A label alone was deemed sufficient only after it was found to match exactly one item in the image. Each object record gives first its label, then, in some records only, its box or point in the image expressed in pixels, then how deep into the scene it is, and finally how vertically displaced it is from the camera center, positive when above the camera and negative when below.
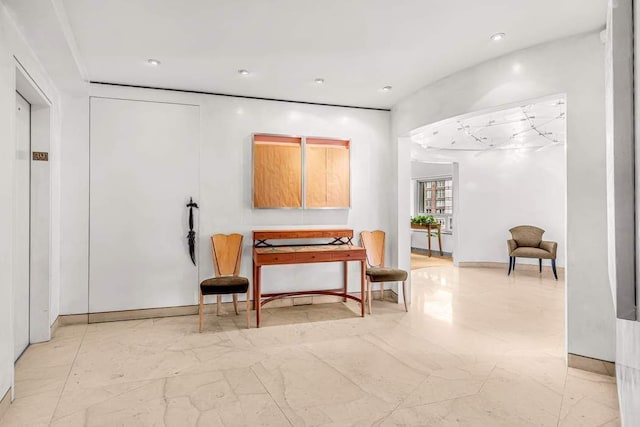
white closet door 4.30 +0.15
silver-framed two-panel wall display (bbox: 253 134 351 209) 4.82 +0.56
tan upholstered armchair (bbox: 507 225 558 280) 6.98 -0.58
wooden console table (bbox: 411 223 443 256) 10.17 -0.40
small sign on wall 3.73 +0.58
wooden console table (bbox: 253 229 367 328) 4.23 -0.43
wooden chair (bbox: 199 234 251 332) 4.54 -0.50
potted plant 10.45 -0.16
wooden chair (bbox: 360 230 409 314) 4.75 -0.53
